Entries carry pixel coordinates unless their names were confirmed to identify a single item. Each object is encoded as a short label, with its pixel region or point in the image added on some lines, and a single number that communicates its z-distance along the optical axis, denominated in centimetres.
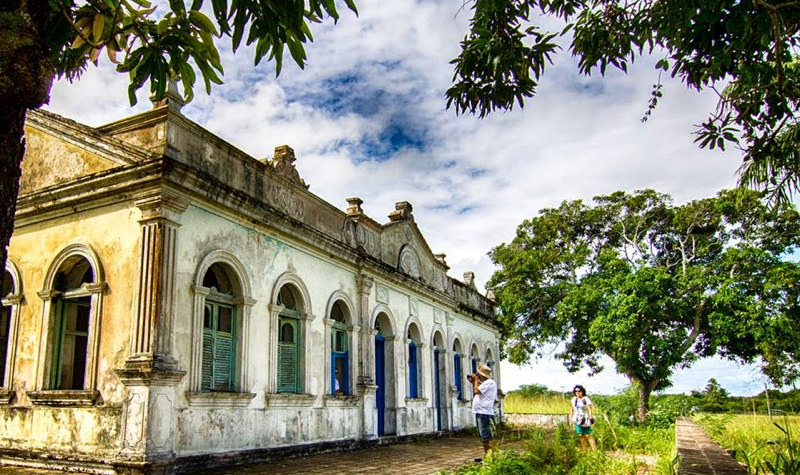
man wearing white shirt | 982
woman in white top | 1088
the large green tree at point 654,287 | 2050
